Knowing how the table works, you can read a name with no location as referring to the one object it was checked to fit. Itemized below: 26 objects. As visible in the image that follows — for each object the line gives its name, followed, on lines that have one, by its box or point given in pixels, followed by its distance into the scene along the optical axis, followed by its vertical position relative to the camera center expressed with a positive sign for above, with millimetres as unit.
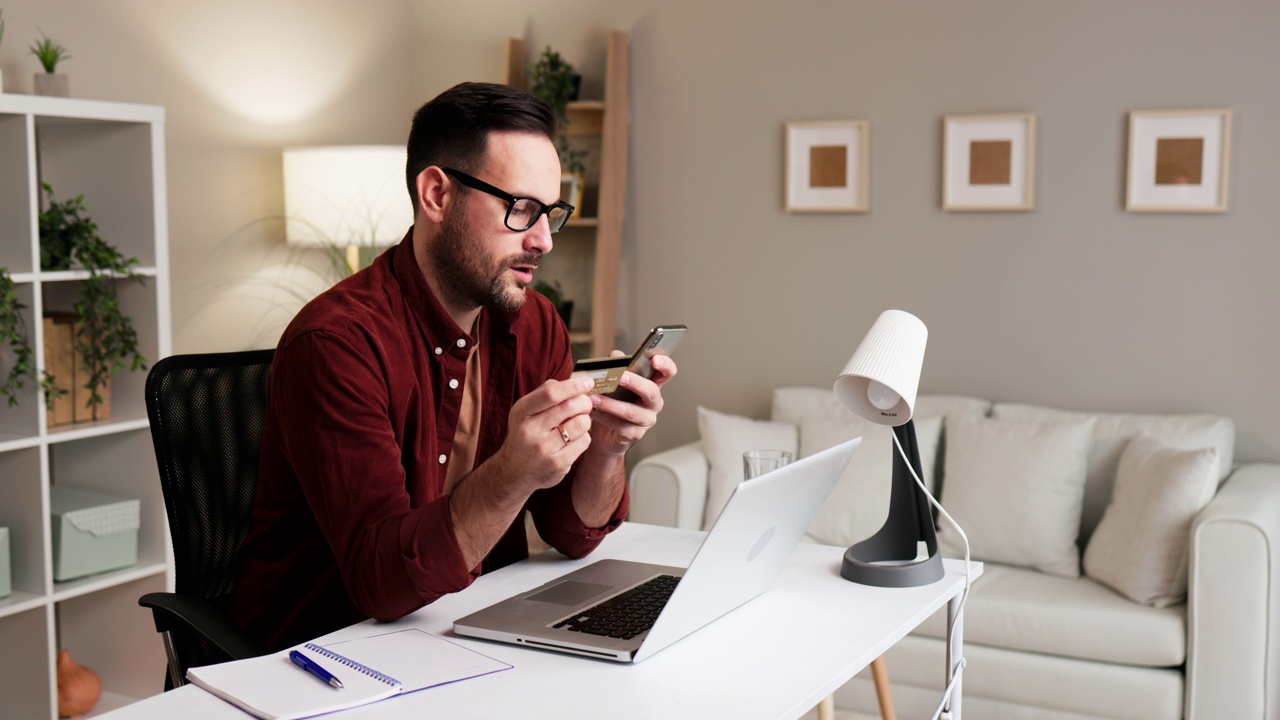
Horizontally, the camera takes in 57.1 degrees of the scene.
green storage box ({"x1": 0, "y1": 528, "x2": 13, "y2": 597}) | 2682 -709
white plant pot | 2805 +408
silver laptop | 1322 -423
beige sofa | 2670 -714
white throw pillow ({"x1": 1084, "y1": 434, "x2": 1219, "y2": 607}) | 2814 -639
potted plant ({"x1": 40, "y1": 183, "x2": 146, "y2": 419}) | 2781 -80
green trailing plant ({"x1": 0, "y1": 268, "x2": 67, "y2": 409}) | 2566 -201
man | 1443 -210
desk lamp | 1440 -250
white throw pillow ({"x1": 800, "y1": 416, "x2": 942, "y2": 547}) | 3311 -645
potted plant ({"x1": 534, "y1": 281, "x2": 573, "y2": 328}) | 4137 -142
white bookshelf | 2678 -422
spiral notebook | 1199 -450
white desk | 1199 -454
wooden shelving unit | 4105 +273
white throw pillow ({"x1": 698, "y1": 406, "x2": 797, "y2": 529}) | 3439 -544
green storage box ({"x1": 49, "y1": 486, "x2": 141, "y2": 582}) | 2783 -663
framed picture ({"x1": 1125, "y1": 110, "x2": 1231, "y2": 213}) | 3289 +291
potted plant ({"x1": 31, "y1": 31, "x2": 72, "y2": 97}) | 2807 +424
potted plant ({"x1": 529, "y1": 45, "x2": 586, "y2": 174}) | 4125 +615
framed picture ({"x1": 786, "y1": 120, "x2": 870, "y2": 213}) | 3801 +307
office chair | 1802 -313
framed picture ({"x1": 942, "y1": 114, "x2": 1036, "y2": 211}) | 3551 +303
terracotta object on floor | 2971 -1091
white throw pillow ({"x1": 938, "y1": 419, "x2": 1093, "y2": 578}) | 3129 -624
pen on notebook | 1239 -442
